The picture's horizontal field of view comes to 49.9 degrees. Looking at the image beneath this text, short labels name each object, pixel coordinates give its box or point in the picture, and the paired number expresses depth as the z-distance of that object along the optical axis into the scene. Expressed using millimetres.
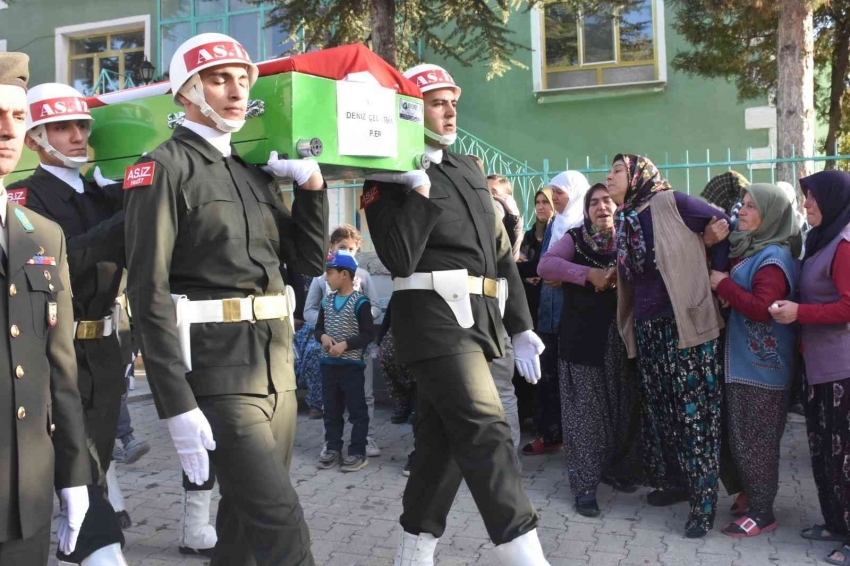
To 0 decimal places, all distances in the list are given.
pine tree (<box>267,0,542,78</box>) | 10664
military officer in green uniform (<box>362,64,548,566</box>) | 3475
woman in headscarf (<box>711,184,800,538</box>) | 4629
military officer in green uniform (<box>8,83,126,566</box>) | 3949
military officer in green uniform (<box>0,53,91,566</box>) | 2305
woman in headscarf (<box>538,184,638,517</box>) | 5164
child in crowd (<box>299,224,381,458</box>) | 6707
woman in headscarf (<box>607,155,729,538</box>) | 4660
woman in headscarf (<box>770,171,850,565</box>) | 4340
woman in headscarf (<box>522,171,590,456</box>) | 6250
